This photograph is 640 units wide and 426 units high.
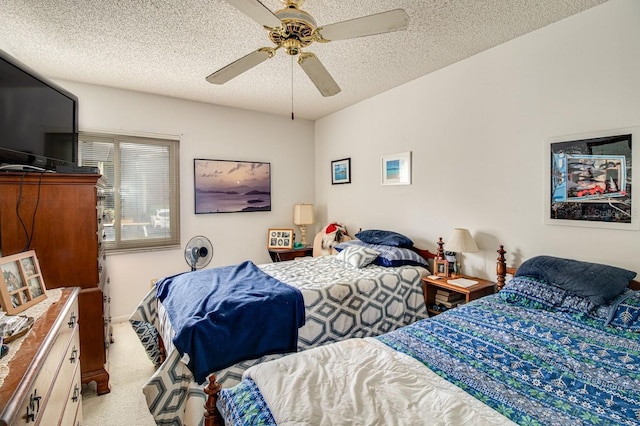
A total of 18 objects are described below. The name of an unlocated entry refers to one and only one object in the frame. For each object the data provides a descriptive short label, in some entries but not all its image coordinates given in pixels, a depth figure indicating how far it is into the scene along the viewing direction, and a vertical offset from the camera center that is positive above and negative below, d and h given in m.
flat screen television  1.78 +0.59
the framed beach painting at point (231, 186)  4.04 +0.32
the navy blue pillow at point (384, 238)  3.28 -0.33
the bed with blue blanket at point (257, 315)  1.67 -0.73
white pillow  3.05 -0.48
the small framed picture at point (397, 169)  3.46 +0.46
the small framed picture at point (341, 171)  4.32 +0.54
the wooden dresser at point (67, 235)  1.91 -0.17
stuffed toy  4.12 -0.38
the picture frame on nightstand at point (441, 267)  2.88 -0.56
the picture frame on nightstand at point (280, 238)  4.39 -0.42
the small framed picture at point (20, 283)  1.39 -0.36
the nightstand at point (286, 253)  4.31 -0.63
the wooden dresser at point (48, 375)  0.90 -0.58
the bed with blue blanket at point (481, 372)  1.00 -0.66
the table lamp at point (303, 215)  4.53 -0.09
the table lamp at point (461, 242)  2.66 -0.30
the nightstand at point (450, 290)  2.53 -0.72
